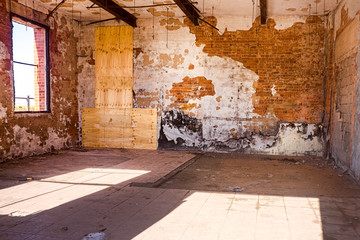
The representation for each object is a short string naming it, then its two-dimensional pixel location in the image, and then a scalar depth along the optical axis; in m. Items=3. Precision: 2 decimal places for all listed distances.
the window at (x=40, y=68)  6.87
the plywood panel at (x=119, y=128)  7.70
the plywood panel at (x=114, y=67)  7.78
